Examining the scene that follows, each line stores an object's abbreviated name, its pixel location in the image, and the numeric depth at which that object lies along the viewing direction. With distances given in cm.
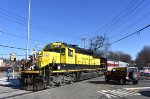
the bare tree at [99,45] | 3893
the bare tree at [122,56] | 7125
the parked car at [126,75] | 1198
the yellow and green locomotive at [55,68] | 953
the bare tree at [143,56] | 5906
